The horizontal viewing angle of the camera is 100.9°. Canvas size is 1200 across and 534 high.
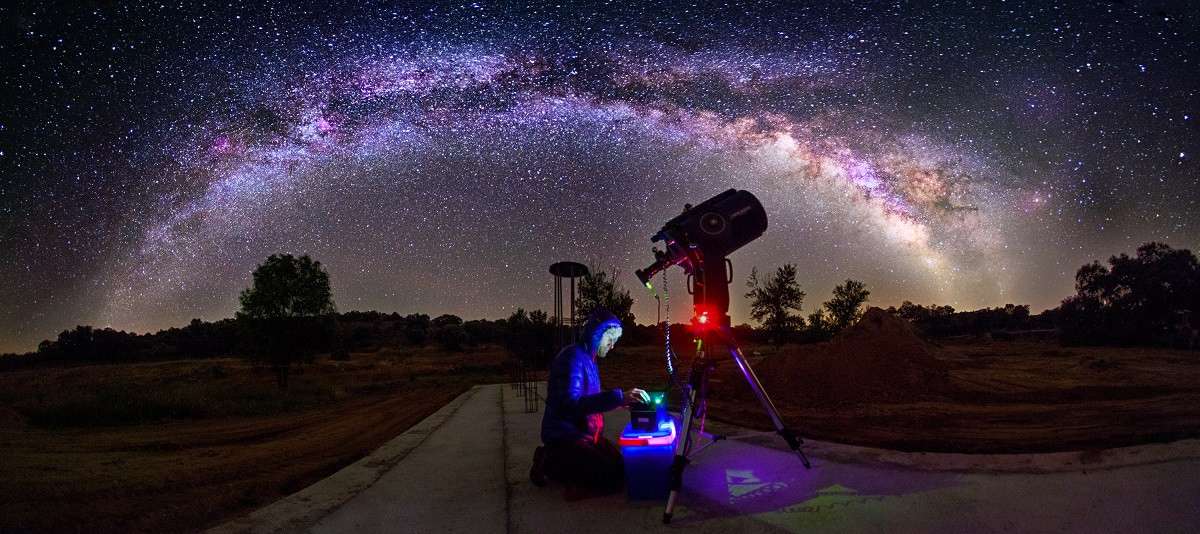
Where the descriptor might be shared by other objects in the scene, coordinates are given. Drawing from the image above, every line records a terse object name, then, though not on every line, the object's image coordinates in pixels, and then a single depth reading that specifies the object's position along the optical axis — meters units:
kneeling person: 3.95
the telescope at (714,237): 4.01
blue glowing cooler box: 3.76
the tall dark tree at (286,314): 24.09
